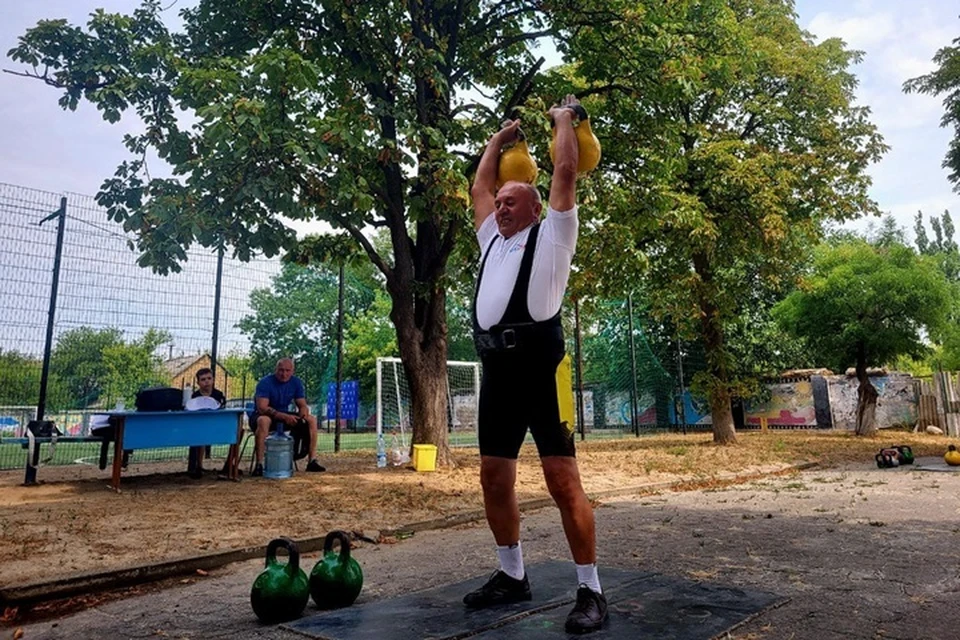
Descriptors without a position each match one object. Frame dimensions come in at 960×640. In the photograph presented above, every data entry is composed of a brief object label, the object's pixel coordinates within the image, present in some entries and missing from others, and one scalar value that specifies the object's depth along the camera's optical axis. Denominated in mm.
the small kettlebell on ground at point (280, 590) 2873
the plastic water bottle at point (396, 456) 9844
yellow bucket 8805
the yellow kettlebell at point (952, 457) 9281
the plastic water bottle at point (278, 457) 8180
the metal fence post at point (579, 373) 15857
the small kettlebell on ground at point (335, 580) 3092
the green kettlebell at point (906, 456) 9914
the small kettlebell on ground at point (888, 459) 9695
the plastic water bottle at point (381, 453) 9797
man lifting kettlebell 2756
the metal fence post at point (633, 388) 18922
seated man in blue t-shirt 8297
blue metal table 6867
